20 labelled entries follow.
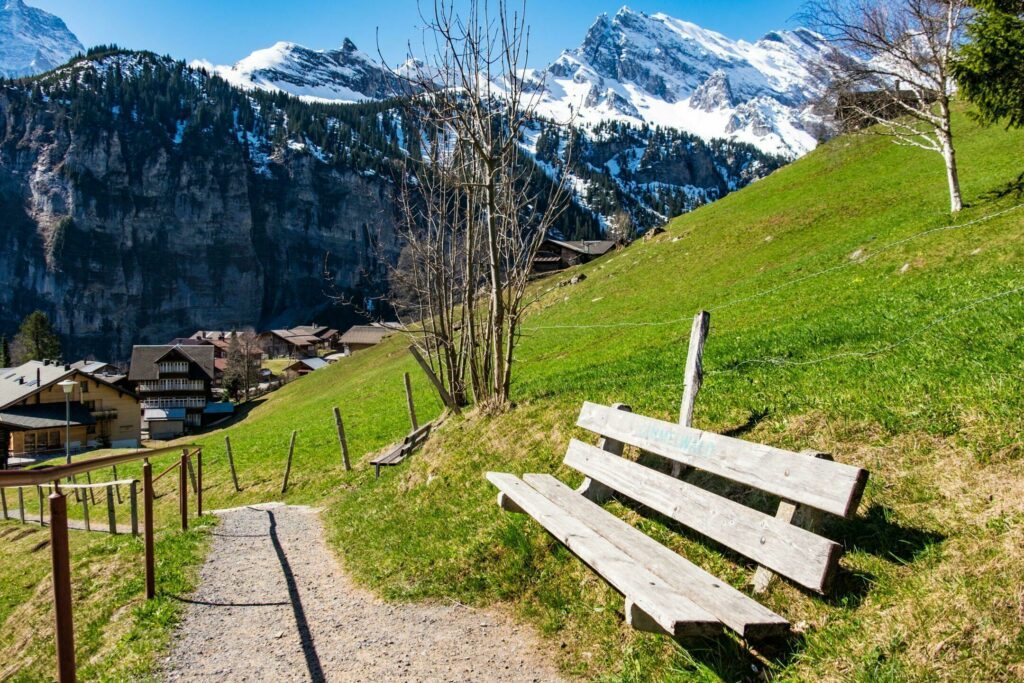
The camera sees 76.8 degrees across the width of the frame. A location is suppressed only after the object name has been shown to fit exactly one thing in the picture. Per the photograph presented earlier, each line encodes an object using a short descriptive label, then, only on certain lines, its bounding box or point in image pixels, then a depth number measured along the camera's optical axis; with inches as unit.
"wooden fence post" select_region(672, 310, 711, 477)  266.1
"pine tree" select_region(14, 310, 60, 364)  4067.4
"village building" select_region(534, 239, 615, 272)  2933.1
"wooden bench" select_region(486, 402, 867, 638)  147.6
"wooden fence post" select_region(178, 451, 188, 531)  430.6
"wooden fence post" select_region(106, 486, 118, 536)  509.4
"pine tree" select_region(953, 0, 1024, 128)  546.0
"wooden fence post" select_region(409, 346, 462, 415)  564.8
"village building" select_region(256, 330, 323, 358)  5482.3
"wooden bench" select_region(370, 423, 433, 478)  591.5
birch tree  727.1
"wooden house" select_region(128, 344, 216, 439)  3002.0
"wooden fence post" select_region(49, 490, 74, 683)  153.6
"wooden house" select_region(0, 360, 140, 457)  2271.2
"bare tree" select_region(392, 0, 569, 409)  430.6
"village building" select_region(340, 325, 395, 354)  4810.5
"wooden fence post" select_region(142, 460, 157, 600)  294.4
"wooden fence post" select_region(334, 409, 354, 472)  704.7
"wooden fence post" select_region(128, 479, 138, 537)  470.7
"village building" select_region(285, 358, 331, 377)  4200.3
